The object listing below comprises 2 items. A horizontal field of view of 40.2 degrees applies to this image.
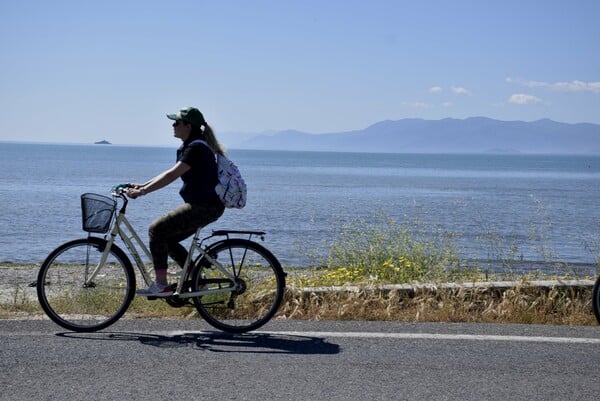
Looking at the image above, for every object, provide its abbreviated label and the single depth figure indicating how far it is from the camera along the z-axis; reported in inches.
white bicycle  282.7
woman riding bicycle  276.8
